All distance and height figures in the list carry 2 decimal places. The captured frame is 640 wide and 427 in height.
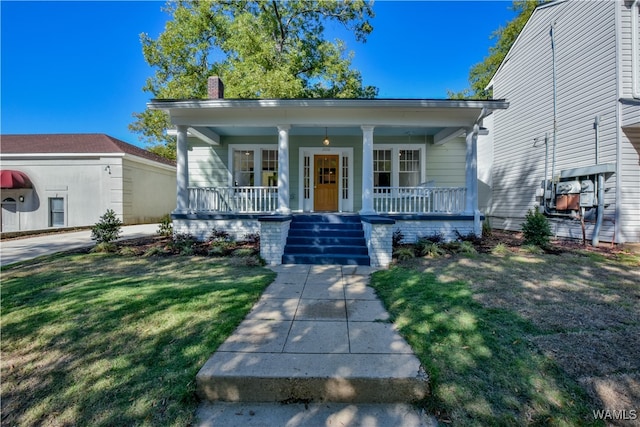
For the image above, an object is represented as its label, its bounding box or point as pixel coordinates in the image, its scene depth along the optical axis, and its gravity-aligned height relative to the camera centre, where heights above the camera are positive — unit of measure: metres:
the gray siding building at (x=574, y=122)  6.96 +2.61
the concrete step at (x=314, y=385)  2.12 -1.33
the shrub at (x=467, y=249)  6.43 -0.91
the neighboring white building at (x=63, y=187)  13.61 +1.06
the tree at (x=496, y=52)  18.47 +11.53
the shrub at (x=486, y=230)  8.70 -0.64
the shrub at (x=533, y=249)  6.29 -0.90
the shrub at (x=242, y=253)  6.64 -1.04
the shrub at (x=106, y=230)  7.45 -0.56
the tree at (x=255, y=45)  14.28 +8.72
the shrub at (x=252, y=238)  7.84 -0.81
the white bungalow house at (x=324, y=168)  7.11 +1.47
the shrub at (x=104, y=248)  7.00 -0.98
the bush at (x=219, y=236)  7.85 -0.75
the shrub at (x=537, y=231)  6.60 -0.50
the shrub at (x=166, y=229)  8.95 -0.64
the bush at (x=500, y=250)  6.33 -0.92
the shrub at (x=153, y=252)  6.74 -1.04
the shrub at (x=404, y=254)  6.30 -1.01
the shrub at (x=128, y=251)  6.83 -1.05
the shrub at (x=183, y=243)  6.91 -0.90
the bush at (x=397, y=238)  7.45 -0.77
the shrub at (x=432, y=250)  6.39 -0.94
